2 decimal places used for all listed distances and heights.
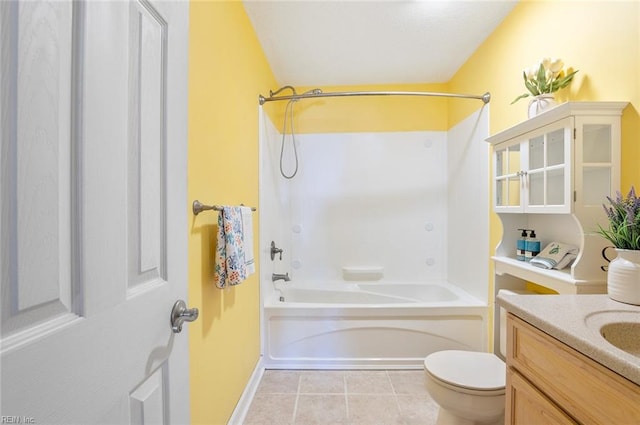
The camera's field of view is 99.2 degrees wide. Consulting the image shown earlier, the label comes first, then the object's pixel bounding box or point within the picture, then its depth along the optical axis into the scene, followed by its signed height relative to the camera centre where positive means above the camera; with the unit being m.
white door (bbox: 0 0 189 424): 0.34 +0.00
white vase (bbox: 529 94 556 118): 1.38 +0.56
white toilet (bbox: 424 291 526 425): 1.22 -0.81
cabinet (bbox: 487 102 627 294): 1.14 +0.16
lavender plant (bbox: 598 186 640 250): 0.93 -0.03
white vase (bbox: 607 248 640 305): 0.93 -0.23
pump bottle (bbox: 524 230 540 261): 1.49 -0.20
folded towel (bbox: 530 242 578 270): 1.31 -0.22
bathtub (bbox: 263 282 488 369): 2.12 -0.95
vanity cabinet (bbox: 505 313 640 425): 0.61 -0.46
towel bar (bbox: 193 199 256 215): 1.13 +0.02
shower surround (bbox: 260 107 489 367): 2.88 +0.04
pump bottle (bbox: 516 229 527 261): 1.54 -0.19
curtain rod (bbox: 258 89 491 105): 2.13 +0.95
